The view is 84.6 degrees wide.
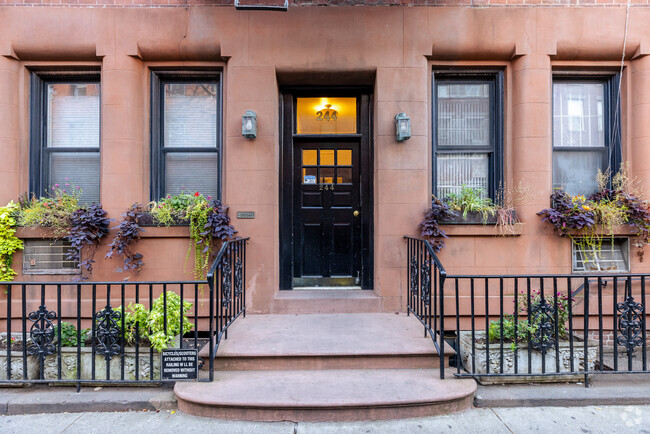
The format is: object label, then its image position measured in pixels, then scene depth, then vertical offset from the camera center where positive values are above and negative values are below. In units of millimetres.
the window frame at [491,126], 5363 +1442
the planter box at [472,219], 5016 +33
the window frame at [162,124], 5352 +1475
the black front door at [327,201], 5586 +326
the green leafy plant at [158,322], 3428 -1008
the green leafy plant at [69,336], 4000 -1298
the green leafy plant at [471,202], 5016 +276
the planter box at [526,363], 3621 -1462
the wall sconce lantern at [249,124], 4902 +1349
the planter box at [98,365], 3582 -1451
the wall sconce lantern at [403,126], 4852 +1301
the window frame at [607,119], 5324 +1534
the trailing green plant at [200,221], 4859 +12
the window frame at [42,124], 5316 +1478
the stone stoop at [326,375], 3094 -1539
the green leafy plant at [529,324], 3531 -1095
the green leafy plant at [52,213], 4891 +126
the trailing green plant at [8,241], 4875 -259
